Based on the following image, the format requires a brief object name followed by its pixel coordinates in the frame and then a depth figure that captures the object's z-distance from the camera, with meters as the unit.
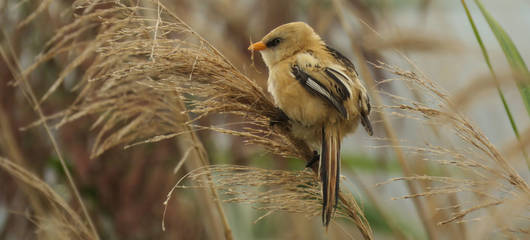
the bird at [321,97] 4.26
